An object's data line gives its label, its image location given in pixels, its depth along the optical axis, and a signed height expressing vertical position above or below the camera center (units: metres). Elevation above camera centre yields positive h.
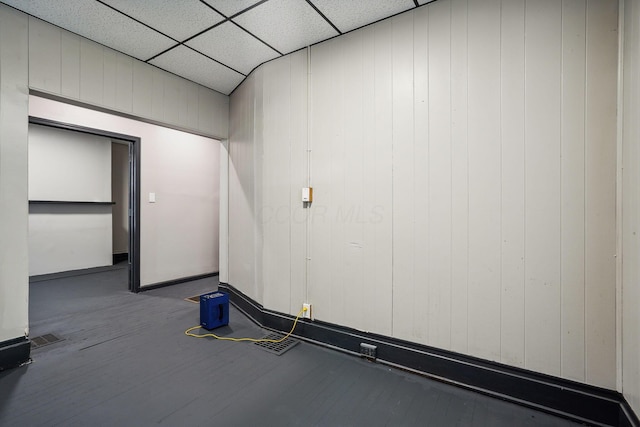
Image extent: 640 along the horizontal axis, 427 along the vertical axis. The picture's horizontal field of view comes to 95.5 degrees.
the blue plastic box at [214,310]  2.67 -0.92
